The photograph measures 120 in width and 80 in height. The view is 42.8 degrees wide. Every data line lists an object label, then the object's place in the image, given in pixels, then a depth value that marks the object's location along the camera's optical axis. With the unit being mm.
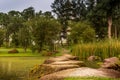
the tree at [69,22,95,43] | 27393
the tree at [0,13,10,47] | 48616
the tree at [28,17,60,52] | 26274
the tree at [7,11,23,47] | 44033
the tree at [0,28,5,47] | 29460
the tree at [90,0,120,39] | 28527
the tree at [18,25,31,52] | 28832
